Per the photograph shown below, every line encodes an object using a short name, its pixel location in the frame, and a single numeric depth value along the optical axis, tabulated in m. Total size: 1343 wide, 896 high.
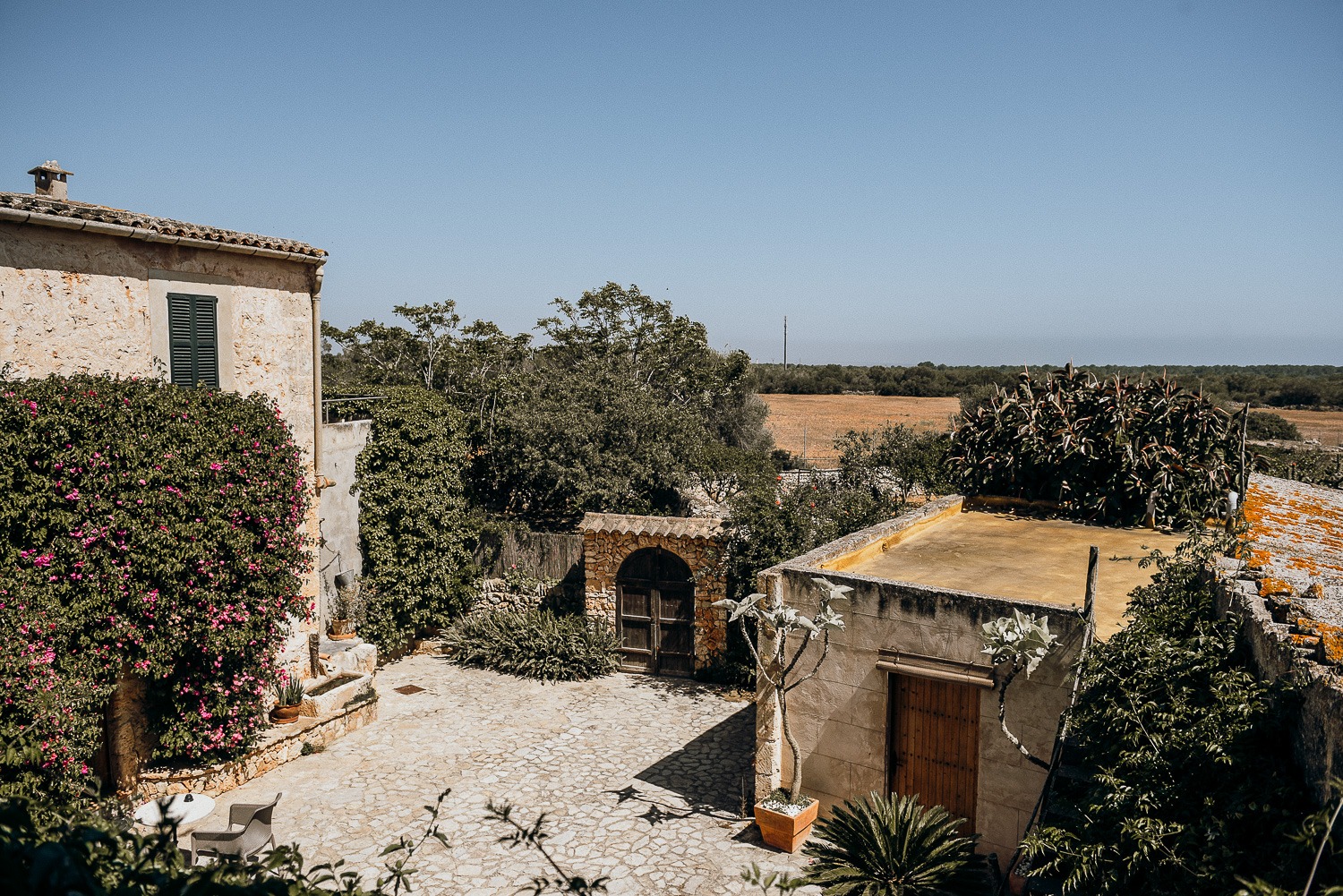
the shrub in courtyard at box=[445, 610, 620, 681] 15.41
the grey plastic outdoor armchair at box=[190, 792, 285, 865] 8.62
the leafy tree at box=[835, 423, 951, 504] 18.78
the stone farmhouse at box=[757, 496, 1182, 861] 8.22
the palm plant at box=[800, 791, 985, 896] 7.91
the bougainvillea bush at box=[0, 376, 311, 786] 8.55
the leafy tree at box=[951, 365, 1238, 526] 12.74
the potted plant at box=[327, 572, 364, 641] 14.83
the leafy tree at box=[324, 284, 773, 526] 18.42
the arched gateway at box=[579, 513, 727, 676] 15.09
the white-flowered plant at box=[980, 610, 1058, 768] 7.36
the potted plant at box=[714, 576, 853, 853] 8.80
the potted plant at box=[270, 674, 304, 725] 11.94
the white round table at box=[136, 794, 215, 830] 8.34
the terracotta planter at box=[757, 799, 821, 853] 9.06
